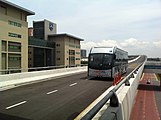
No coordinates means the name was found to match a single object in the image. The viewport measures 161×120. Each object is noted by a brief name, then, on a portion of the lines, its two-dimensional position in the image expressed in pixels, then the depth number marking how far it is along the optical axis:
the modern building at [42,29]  49.30
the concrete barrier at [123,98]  4.53
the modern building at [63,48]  50.87
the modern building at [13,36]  27.57
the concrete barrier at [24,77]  12.08
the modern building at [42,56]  47.91
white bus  15.76
